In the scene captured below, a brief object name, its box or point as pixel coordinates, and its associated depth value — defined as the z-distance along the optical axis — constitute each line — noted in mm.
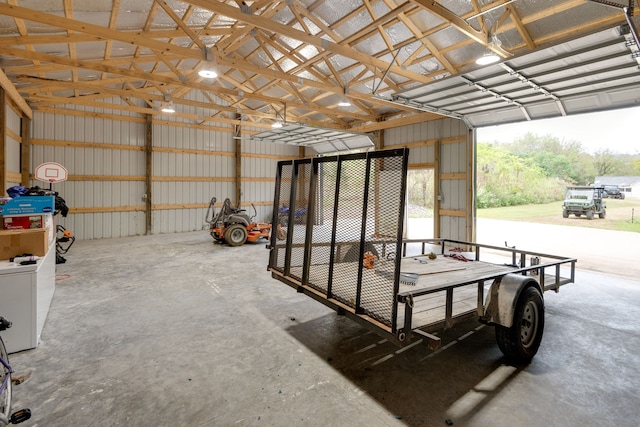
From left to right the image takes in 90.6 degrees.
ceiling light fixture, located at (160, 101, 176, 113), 9467
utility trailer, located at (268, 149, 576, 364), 2631
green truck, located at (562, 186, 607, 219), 14805
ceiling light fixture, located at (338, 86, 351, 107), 8359
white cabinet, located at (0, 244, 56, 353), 3221
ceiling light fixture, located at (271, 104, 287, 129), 9902
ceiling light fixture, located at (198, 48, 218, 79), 5930
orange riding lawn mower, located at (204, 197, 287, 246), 9672
